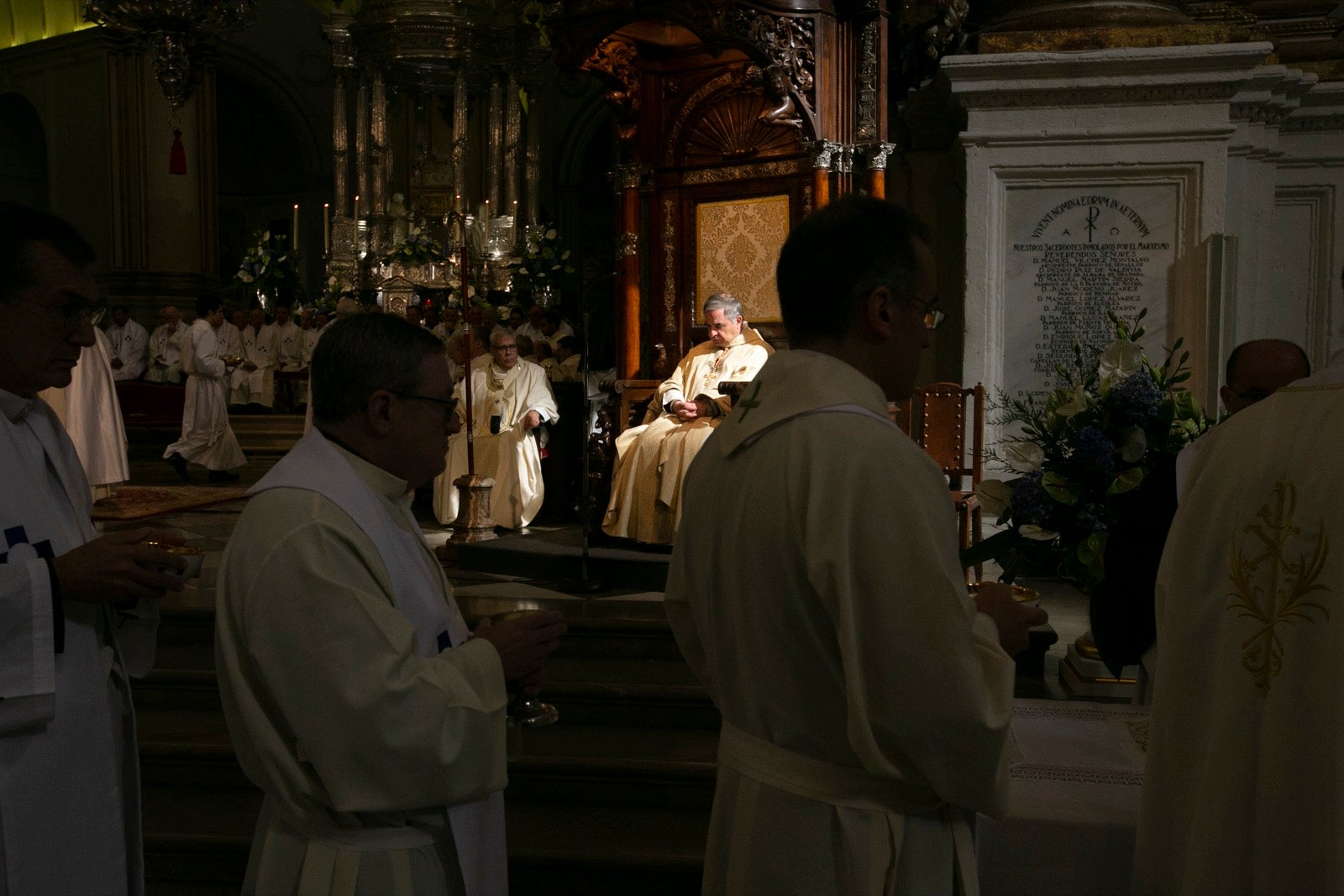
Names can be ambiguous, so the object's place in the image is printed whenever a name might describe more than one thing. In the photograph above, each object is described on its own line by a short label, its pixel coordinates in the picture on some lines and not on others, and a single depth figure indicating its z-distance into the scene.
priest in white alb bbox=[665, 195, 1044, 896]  1.45
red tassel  9.31
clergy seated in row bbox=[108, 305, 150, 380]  15.84
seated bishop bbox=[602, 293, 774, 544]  6.29
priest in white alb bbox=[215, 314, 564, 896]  1.58
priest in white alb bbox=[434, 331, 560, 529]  8.20
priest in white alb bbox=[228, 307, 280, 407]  15.05
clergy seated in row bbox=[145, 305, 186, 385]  15.61
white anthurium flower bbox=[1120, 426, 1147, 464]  2.93
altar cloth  2.07
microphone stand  5.70
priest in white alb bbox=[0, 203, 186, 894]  1.88
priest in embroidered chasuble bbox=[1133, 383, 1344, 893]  1.80
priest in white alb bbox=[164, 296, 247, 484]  11.26
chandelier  5.94
